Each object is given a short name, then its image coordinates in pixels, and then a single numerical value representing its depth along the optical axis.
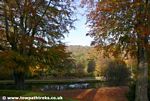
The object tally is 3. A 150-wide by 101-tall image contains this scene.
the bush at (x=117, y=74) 12.92
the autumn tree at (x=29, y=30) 10.80
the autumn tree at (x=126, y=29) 7.20
